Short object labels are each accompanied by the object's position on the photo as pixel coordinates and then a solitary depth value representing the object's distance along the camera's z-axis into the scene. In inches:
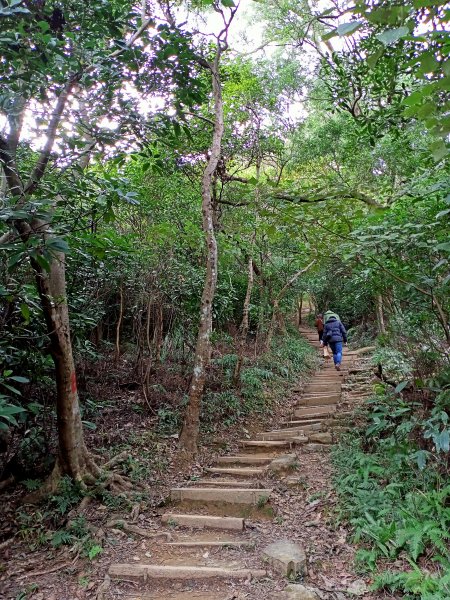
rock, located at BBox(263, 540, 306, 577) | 131.8
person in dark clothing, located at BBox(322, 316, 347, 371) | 428.8
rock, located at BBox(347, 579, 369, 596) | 121.2
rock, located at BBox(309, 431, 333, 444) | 240.7
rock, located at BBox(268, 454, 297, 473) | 209.8
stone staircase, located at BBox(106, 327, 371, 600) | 133.1
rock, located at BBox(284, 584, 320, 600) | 119.5
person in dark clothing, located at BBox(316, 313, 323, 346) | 669.8
